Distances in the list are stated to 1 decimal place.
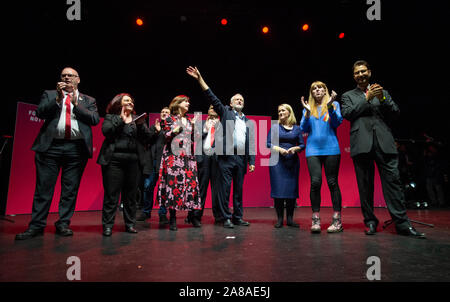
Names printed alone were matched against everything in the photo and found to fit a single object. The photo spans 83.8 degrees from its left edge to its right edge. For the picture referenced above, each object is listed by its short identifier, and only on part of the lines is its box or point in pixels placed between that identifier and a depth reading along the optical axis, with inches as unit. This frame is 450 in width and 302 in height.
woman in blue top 110.7
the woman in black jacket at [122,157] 108.3
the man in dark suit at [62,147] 102.3
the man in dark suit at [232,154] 129.8
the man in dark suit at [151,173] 160.6
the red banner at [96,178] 175.0
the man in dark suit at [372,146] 103.2
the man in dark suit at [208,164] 149.5
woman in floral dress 116.0
